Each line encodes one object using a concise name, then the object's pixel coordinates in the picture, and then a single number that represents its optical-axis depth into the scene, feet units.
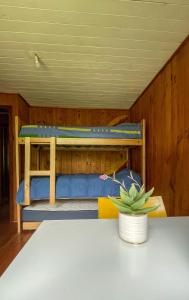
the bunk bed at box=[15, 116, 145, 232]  7.49
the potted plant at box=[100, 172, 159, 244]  2.50
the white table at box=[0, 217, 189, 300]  1.64
